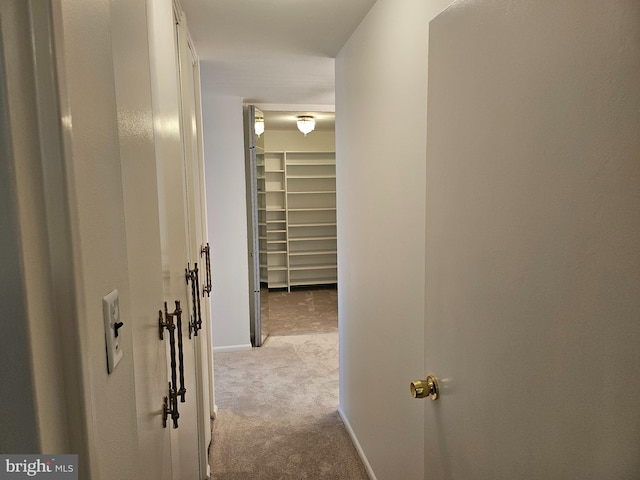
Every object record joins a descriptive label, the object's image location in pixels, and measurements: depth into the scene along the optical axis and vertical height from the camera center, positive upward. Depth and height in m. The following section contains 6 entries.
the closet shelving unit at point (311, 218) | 6.43 -0.23
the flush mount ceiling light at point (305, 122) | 4.65 +0.90
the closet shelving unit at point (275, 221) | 6.33 -0.26
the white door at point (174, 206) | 1.22 +0.00
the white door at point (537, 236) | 0.55 -0.06
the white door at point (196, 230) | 1.90 -0.13
